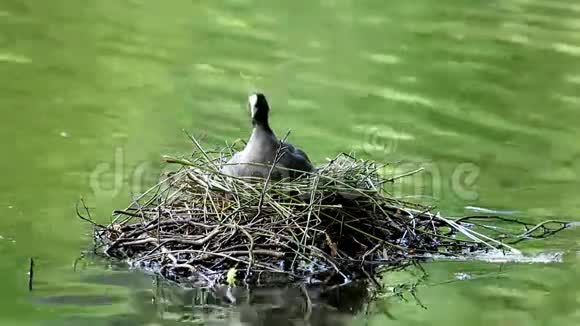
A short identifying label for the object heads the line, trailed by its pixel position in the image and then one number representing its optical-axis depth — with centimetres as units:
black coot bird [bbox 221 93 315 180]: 1158
